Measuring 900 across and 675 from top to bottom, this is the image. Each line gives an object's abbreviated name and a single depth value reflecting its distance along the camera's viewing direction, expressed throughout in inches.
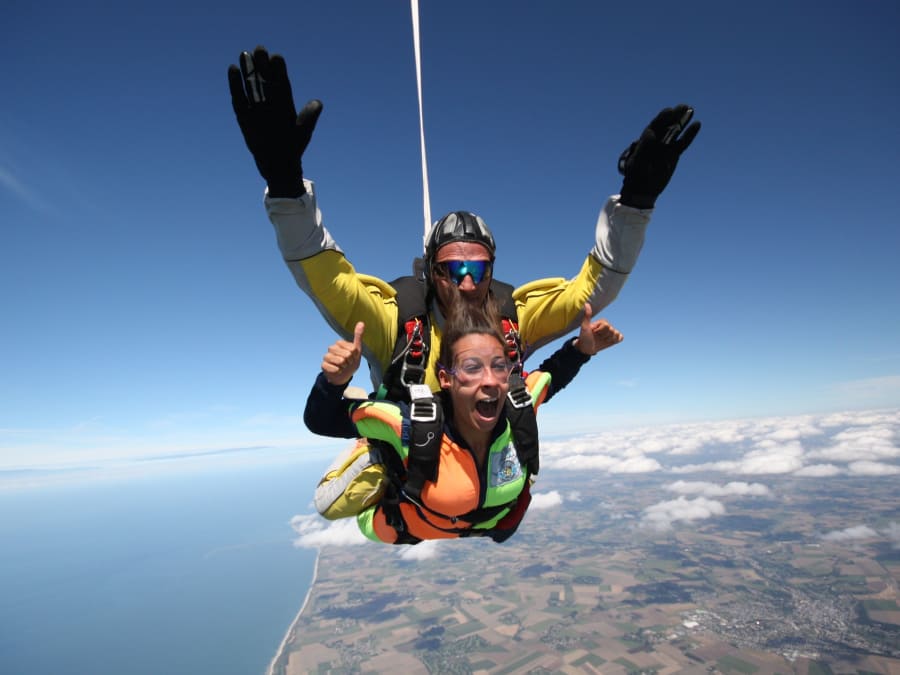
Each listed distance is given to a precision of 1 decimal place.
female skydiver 69.9
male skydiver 52.6
